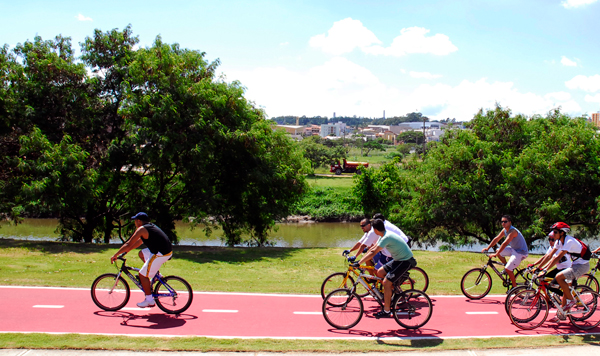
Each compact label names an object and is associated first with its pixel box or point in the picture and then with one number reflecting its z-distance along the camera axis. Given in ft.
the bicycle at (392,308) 26.68
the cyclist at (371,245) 29.86
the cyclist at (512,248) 32.58
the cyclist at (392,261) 26.45
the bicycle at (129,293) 28.35
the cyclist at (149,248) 27.50
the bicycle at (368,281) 28.32
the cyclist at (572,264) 27.66
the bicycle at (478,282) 34.12
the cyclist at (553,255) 28.12
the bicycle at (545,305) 27.68
